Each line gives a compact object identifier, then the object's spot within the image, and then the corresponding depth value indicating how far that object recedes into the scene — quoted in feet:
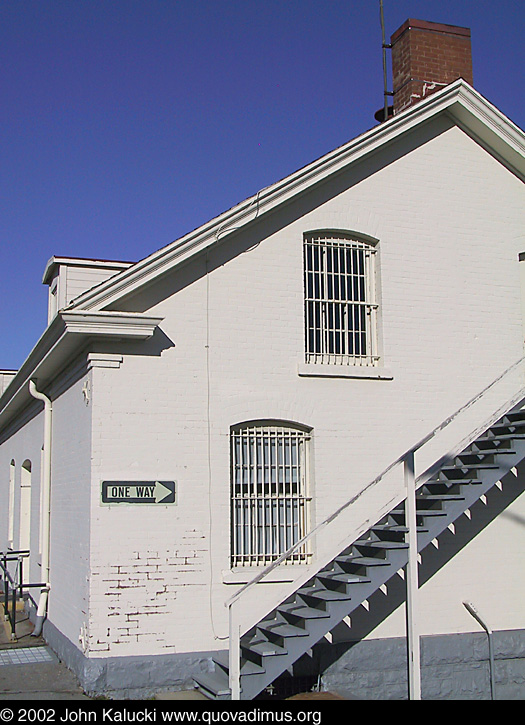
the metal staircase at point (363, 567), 28.30
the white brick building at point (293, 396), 31.40
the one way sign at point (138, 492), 31.24
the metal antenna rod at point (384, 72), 45.48
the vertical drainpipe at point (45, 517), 40.16
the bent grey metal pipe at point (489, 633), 35.24
